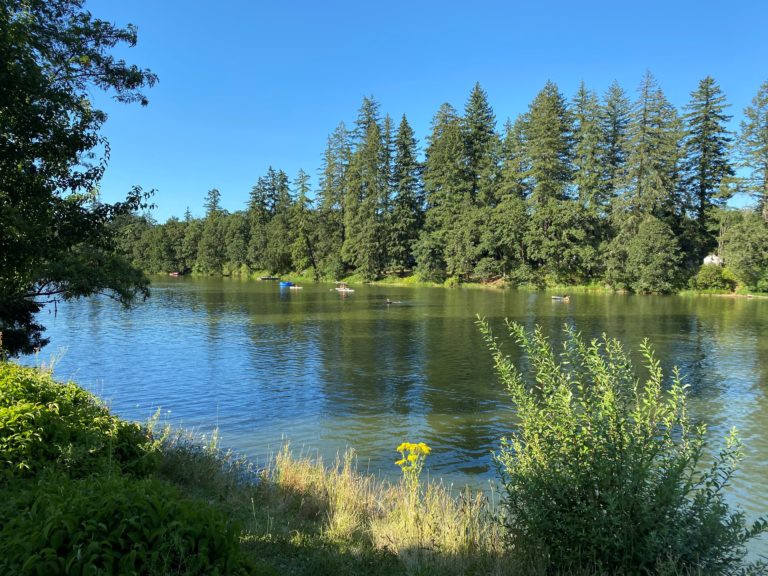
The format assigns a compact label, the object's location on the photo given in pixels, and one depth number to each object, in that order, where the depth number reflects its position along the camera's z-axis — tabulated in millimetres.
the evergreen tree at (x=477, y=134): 80062
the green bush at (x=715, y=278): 55531
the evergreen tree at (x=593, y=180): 66188
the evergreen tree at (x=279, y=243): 99750
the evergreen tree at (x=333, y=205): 89938
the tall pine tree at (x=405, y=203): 81438
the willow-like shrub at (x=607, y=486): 4836
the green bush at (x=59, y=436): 4664
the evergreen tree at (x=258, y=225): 105562
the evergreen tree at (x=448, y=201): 72688
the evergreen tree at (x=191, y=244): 122625
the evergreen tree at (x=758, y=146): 56531
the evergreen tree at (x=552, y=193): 65562
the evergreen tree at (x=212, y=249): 116000
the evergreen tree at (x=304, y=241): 95625
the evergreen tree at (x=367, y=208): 81375
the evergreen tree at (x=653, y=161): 62375
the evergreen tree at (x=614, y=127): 69000
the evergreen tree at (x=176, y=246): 124819
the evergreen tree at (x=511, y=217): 68500
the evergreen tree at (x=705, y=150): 64438
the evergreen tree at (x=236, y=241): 110125
